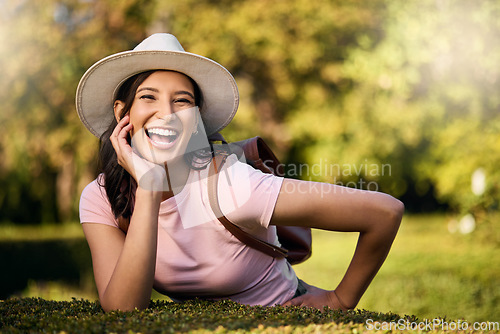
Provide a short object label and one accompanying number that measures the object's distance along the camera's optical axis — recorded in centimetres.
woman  221
